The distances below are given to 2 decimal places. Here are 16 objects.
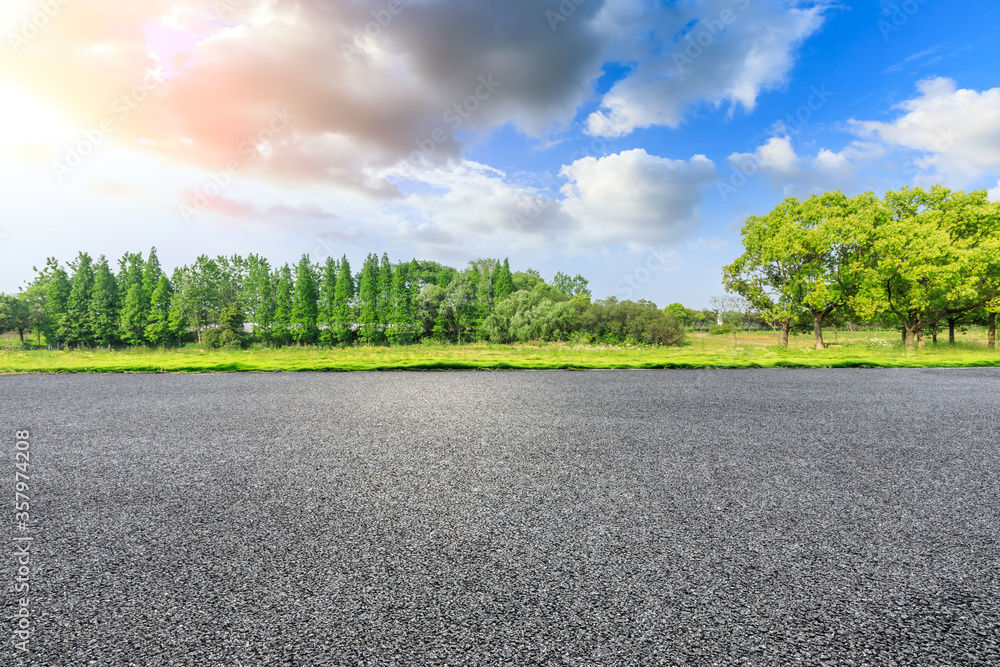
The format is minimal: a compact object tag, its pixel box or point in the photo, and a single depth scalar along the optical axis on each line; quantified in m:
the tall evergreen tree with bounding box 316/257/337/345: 44.91
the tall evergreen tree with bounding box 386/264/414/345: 43.59
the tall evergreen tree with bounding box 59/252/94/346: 43.84
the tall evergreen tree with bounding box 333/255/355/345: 44.91
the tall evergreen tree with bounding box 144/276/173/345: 42.66
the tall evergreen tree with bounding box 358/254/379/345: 44.34
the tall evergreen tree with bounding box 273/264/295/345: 44.19
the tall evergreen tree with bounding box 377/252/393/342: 44.38
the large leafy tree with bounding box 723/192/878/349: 23.95
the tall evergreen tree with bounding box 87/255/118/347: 43.94
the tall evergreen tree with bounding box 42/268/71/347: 44.00
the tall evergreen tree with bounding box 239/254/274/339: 44.91
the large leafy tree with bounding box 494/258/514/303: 48.66
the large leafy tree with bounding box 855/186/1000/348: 21.03
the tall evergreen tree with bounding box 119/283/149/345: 43.03
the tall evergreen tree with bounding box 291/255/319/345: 44.03
